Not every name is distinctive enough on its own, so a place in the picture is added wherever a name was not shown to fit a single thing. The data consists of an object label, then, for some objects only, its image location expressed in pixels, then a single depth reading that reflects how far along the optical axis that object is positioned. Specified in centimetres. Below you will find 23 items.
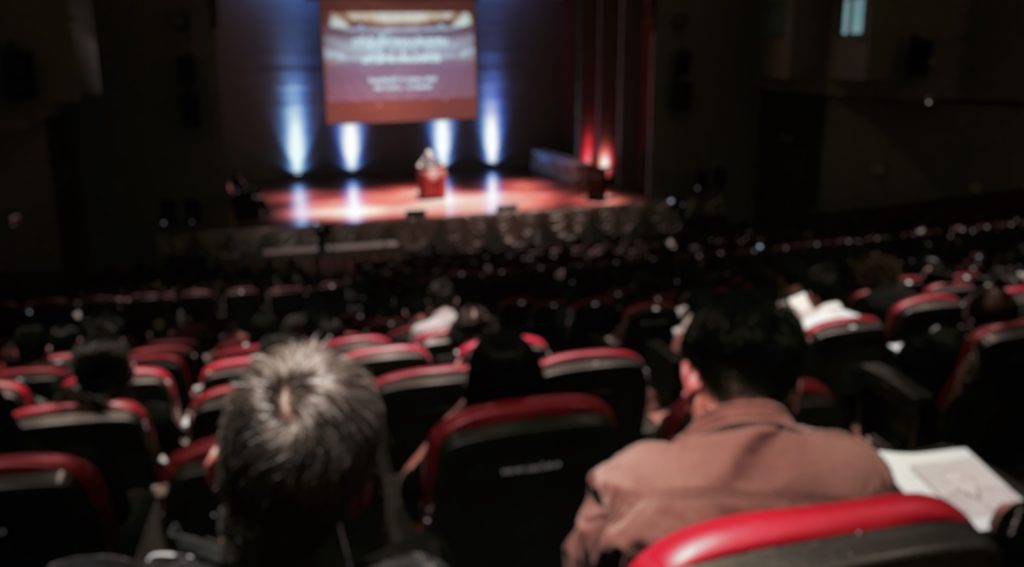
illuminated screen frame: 1827
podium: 1703
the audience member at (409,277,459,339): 583
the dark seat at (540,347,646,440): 331
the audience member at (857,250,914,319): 488
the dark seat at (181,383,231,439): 333
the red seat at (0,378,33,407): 391
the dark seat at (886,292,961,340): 422
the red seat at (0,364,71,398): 468
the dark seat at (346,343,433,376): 399
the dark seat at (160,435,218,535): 271
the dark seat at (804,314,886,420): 387
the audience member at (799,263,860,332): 455
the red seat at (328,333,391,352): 492
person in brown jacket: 141
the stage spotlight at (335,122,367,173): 2017
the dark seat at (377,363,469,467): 321
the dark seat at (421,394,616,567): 231
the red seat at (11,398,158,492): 309
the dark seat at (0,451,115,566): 230
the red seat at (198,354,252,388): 444
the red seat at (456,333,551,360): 424
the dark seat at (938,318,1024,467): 313
